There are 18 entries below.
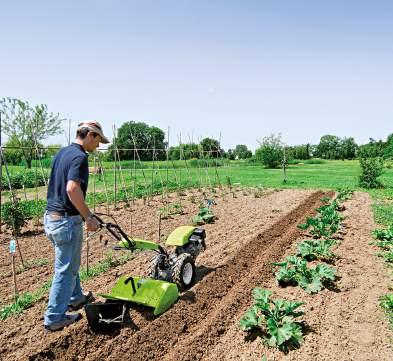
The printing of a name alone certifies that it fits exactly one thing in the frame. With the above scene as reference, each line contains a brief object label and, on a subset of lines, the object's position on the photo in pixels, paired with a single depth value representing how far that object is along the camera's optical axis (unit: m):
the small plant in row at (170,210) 11.92
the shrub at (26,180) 21.64
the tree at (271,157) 45.79
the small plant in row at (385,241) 6.97
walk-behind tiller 4.15
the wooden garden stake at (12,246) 4.66
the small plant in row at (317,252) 6.77
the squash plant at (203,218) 10.29
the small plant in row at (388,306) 4.54
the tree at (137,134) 67.91
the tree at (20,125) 32.59
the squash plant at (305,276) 5.44
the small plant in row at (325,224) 8.48
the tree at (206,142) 52.62
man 4.00
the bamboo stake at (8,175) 8.40
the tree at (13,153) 29.13
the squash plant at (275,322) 3.96
